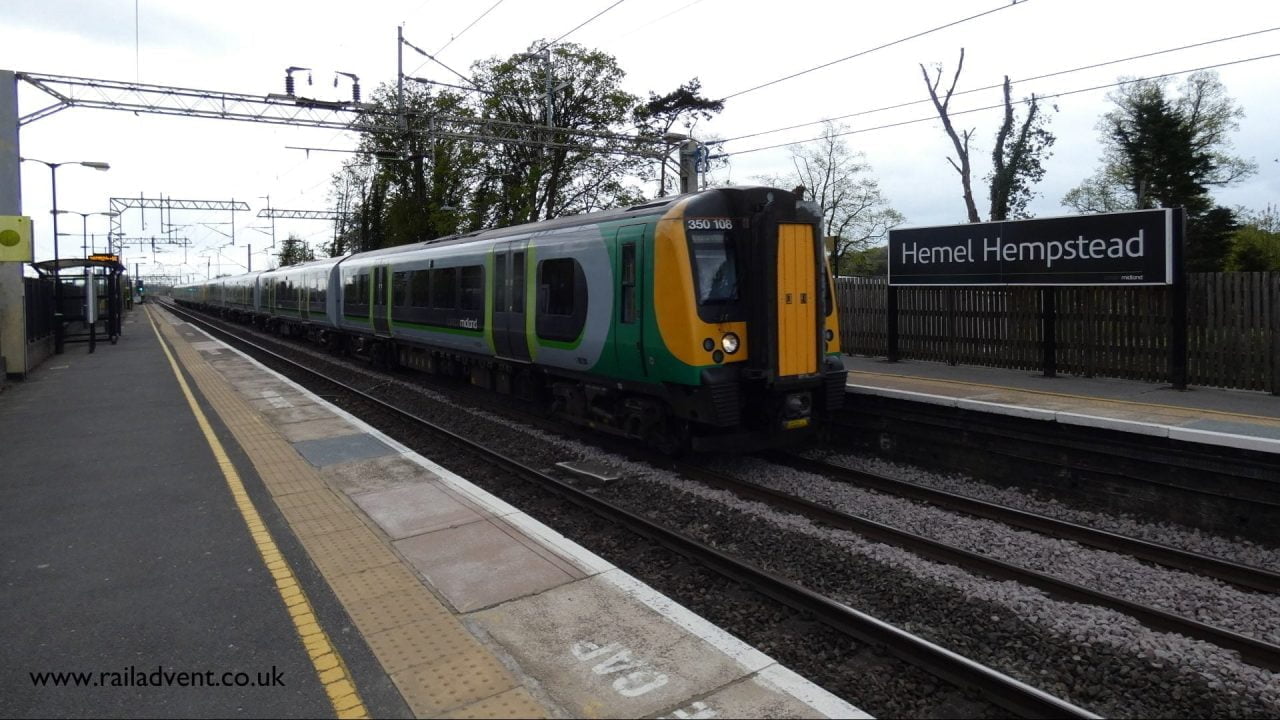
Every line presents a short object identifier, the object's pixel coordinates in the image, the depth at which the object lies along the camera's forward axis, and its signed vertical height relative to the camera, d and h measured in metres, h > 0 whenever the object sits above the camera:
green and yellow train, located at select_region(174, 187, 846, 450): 7.83 +0.14
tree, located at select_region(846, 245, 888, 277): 41.19 +3.60
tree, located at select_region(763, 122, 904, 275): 38.31 +5.94
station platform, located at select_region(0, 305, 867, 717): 3.65 -1.62
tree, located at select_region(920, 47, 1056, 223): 28.86 +6.17
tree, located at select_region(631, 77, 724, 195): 33.00 +9.58
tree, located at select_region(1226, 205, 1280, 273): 29.77 +2.97
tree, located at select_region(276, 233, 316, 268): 64.44 +7.05
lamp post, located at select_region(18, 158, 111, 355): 21.83 +0.70
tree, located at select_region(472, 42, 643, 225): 30.28 +8.67
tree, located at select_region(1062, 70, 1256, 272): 29.27 +6.89
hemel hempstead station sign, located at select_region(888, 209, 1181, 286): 10.12 +1.11
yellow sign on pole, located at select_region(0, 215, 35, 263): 15.41 +2.00
